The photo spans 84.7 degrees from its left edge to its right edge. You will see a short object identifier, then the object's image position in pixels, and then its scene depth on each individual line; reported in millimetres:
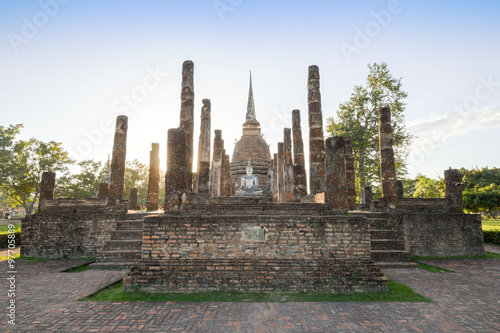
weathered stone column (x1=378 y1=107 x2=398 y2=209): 13008
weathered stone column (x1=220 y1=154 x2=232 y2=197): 20094
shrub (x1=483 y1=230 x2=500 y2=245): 14372
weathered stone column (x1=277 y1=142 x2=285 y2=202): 17061
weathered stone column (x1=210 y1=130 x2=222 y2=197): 15430
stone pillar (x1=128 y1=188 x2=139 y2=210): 18628
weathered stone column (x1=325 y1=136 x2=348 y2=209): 8031
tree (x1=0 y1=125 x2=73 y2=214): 25531
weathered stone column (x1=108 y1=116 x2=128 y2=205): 13547
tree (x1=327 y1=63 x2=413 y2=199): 23172
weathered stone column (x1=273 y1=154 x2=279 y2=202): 19588
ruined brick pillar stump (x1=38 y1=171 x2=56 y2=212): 13008
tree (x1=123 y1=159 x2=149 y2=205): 35844
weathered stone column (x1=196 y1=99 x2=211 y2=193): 12501
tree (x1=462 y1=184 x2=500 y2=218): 24156
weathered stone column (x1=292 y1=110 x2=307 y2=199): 14970
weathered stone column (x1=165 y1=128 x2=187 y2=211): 7812
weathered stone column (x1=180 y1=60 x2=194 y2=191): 12188
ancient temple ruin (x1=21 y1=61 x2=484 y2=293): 5910
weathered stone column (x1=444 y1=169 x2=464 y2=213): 12430
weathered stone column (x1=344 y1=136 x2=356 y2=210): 14795
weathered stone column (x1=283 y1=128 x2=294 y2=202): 15625
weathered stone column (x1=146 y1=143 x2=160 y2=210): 15620
